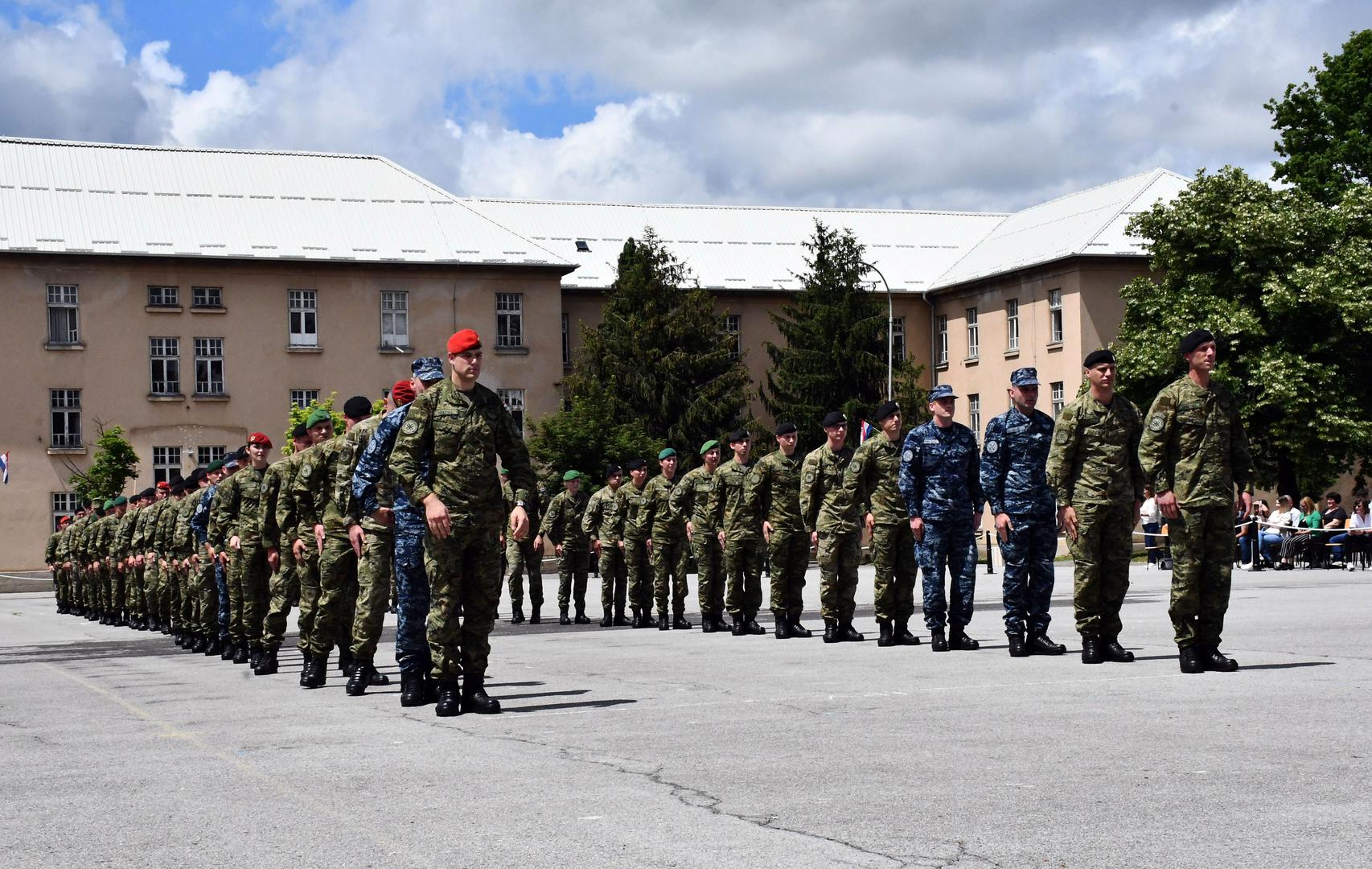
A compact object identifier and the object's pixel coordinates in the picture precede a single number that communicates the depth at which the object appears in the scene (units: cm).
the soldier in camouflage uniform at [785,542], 1730
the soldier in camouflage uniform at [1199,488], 1130
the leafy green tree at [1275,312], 4700
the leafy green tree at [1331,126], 5006
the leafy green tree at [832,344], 6206
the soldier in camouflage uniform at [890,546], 1505
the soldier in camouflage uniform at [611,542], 2238
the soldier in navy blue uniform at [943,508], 1431
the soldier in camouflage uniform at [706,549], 1920
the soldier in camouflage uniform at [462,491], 1024
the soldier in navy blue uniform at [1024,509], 1323
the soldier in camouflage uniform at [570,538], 2336
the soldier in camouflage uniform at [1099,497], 1238
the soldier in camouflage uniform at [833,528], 1617
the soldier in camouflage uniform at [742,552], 1809
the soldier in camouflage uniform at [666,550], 2052
